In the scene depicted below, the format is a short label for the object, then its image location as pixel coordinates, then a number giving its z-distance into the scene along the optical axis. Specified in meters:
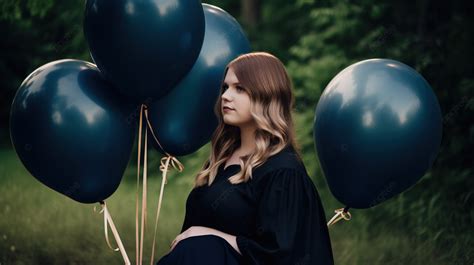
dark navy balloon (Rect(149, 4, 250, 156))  3.03
